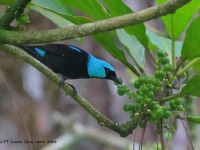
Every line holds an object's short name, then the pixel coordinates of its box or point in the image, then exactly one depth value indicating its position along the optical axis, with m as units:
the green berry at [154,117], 4.24
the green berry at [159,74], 4.50
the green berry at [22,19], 4.03
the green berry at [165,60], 4.79
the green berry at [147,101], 4.31
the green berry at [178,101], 4.48
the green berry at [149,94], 4.33
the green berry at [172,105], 4.48
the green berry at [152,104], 4.33
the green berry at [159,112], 4.20
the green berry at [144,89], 4.33
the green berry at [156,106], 4.26
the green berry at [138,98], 4.32
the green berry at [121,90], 4.53
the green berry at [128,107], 4.49
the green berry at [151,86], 4.38
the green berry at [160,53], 4.88
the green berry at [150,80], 4.41
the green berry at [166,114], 4.32
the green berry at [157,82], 4.44
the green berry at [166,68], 4.54
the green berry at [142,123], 4.49
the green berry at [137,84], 4.52
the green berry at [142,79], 4.46
